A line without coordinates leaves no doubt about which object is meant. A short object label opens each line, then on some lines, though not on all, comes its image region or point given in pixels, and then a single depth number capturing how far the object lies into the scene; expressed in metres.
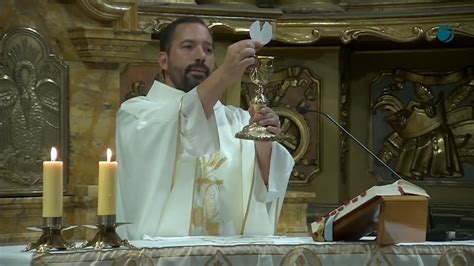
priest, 6.25
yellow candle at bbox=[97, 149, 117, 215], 5.06
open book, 5.46
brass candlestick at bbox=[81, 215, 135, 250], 5.11
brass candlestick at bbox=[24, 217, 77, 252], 5.00
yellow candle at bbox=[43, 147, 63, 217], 4.98
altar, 4.98
